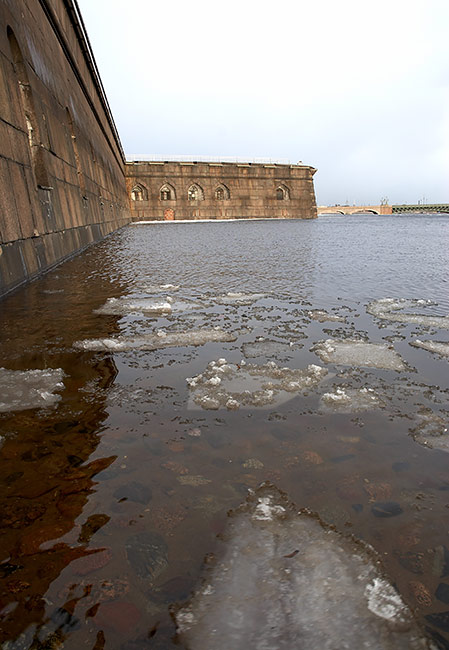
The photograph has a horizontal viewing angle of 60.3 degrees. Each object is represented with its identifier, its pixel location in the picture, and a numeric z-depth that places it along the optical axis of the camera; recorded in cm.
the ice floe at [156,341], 296
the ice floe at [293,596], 92
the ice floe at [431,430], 173
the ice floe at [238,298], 457
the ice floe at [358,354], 266
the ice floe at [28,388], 205
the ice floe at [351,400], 204
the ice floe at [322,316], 384
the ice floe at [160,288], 512
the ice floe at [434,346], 295
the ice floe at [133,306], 404
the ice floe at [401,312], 382
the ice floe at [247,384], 210
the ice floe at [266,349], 283
